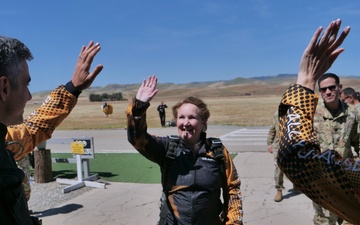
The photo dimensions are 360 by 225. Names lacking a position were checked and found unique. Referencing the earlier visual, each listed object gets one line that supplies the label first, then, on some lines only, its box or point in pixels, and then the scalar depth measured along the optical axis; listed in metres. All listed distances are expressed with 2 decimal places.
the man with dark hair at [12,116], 1.31
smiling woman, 2.77
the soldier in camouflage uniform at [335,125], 4.60
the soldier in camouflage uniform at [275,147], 6.88
